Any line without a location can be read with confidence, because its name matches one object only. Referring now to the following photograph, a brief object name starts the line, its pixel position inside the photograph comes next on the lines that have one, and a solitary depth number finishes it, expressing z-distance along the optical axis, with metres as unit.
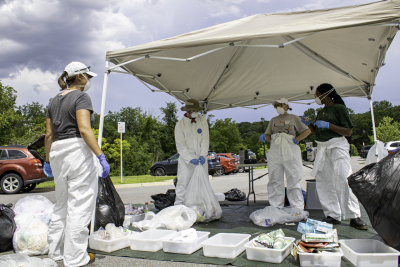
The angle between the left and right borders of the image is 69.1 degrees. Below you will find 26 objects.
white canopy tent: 3.45
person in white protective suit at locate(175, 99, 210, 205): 4.97
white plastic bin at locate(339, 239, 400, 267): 2.42
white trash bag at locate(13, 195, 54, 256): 3.26
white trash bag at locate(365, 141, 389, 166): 4.45
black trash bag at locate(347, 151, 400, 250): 2.67
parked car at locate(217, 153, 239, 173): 17.82
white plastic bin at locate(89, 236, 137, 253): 3.27
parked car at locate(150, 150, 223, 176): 15.71
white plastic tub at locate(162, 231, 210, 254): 3.14
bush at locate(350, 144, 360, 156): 46.71
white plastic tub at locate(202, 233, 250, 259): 2.95
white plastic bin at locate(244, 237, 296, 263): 2.77
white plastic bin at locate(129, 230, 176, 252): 3.25
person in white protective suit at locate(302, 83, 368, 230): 3.92
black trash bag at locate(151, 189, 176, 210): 5.33
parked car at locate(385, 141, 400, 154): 23.71
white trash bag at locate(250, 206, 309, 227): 4.23
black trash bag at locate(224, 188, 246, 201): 6.73
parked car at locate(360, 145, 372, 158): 31.11
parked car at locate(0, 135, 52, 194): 9.34
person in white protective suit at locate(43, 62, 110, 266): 2.74
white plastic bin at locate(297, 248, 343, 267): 2.55
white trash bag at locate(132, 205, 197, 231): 4.01
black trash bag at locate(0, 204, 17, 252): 3.40
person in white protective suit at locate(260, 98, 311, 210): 4.82
